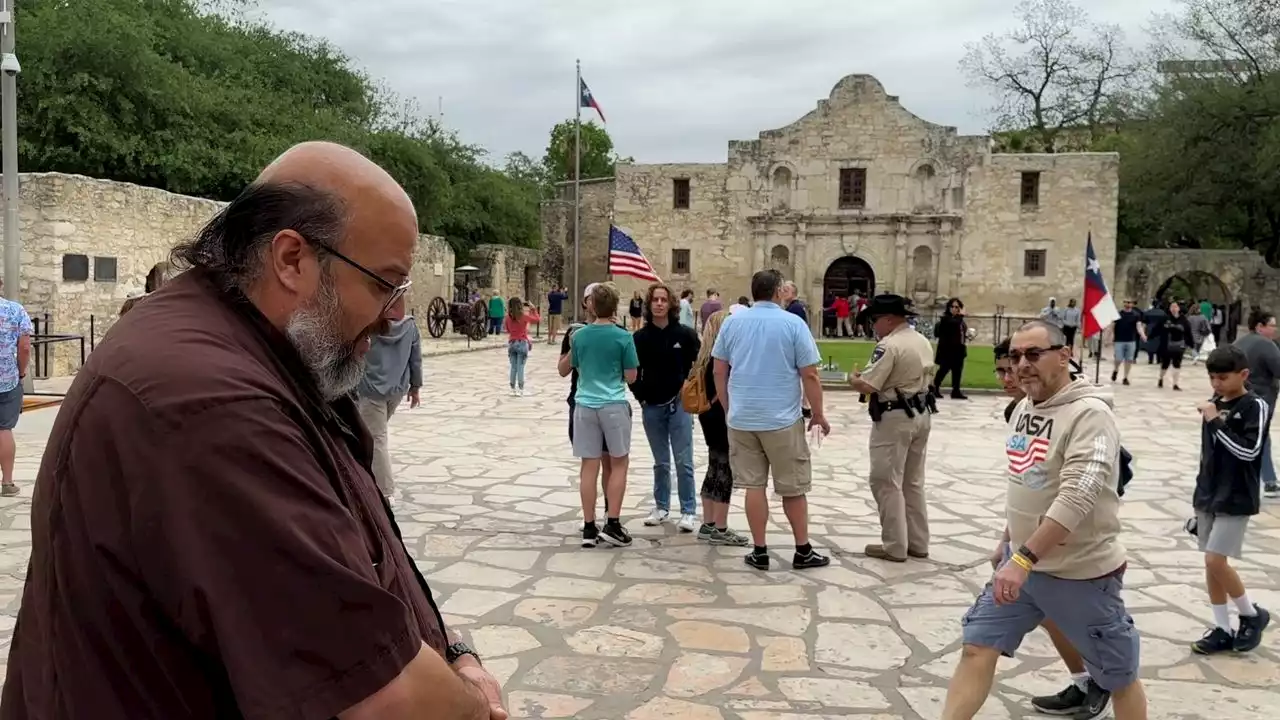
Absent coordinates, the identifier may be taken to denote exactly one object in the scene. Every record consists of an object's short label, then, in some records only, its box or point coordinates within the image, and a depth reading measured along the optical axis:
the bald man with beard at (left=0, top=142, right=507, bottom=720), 1.14
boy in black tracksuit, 4.47
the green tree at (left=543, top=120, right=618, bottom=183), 60.38
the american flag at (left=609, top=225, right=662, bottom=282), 13.31
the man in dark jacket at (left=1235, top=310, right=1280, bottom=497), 7.48
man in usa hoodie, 3.21
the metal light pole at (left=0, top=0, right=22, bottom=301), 11.50
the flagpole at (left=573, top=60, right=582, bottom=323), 29.36
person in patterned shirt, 6.64
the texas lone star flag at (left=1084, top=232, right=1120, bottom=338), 13.40
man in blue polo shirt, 5.61
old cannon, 26.75
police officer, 5.96
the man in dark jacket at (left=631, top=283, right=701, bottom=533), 6.55
